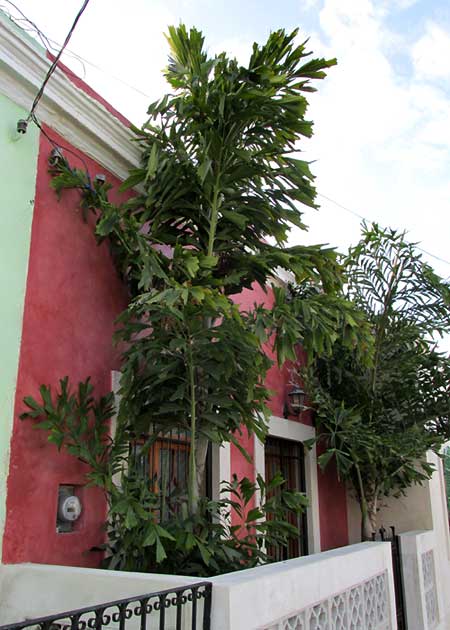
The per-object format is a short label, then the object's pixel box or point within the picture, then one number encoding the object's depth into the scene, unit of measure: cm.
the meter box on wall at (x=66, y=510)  396
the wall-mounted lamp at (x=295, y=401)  741
